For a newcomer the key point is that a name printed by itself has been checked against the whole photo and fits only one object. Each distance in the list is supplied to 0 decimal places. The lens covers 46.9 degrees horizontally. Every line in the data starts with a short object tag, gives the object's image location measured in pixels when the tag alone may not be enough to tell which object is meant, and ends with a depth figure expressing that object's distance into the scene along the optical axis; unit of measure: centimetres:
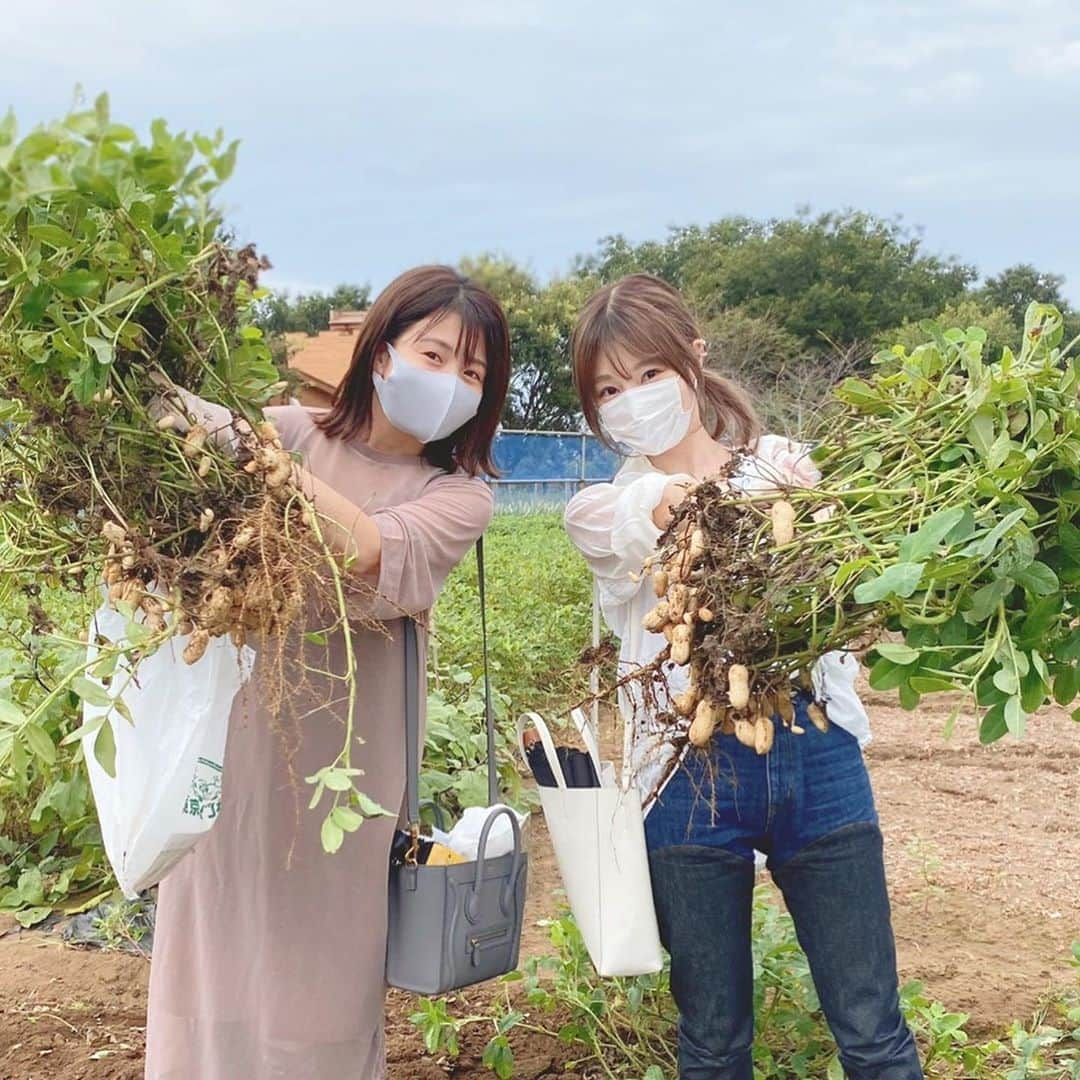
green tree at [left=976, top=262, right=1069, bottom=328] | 2722
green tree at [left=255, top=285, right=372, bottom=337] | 3112
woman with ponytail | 175
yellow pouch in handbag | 182
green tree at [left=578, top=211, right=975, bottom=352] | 2617
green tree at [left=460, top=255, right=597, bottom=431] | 1839
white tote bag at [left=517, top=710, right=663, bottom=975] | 179
